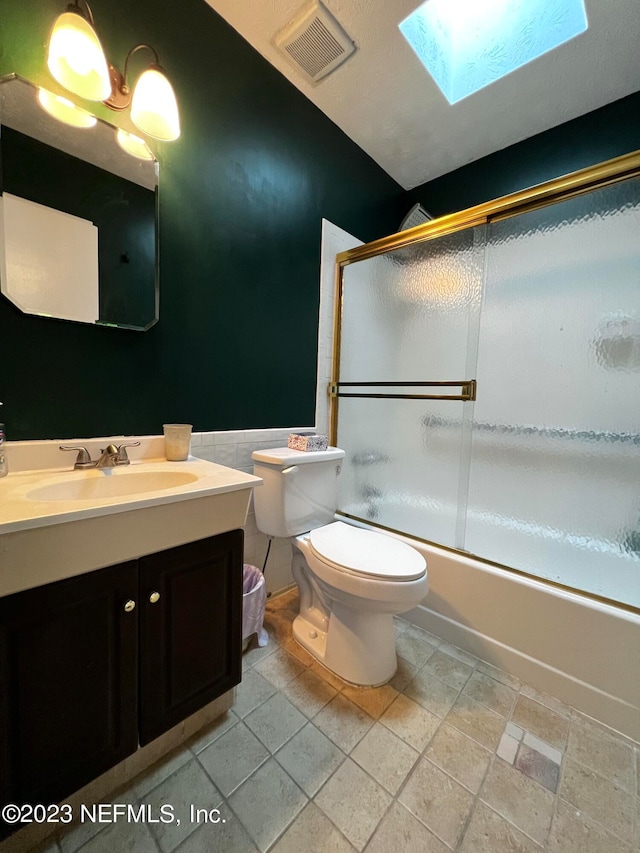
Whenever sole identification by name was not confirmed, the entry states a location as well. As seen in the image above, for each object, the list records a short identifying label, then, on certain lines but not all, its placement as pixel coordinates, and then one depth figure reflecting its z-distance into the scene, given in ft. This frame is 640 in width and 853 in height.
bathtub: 3.53
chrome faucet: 3.28
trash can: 4.19
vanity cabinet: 2.10
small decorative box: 4.77
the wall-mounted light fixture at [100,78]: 2.90
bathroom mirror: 2.97
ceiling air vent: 3.96
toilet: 3.57
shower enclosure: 4.20
